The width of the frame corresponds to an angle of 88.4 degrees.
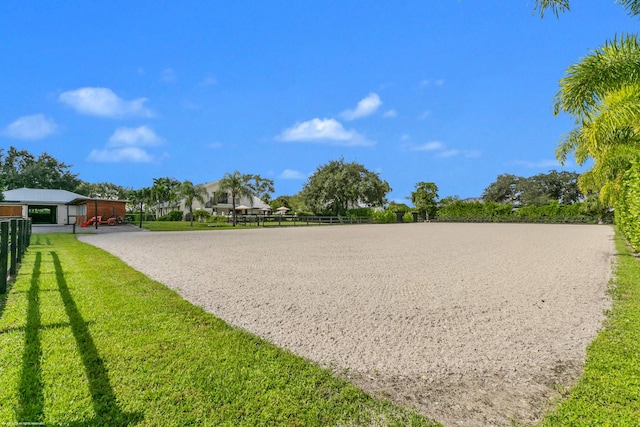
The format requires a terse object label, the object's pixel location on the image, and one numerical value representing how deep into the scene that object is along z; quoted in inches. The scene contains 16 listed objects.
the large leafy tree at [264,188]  2605.8
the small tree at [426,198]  2012.8
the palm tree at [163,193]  1654.8
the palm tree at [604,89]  221.8
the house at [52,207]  1144.2
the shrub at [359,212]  1668.1
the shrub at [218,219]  1412.5
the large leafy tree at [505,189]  2446.6
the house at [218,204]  1814.6
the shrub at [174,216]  1678.2
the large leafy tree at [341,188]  1695.4
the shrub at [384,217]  1660.1
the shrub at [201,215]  1571.1
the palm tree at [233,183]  1321.4
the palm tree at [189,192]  1348.4
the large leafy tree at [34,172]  1733.5
